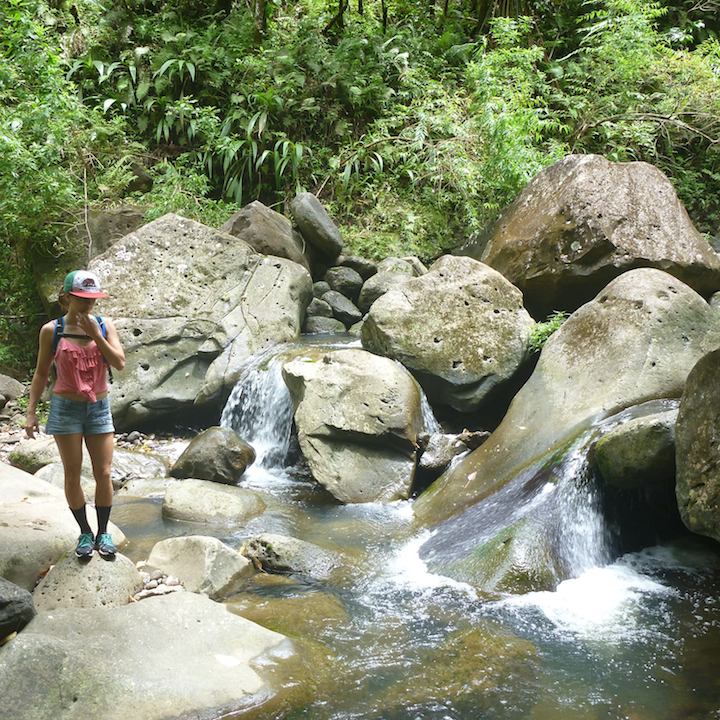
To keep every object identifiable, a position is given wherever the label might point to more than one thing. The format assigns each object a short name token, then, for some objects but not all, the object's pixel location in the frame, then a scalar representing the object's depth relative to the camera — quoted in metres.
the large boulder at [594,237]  7.36
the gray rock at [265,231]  10.01
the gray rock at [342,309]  10.58
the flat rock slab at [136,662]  2.90
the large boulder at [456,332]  7.19
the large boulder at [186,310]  8.43
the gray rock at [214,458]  6.93
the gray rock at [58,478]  6.08
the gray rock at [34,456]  6.89
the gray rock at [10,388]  9.06
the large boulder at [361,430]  6.46
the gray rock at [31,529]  4.12
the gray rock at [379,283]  10.42
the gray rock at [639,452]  4.62
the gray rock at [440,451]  6.65
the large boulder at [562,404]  5.00
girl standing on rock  3.54
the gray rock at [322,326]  10.15
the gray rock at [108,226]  9.90
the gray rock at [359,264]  11.09
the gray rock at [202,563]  4.37
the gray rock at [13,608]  3.14
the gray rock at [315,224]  10.66
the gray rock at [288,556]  4.84
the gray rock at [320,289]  10.85
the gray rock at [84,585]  3.77
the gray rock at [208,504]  5.95
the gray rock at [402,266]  10.65
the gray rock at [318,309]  10.45
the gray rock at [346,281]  10.91
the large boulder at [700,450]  3.91
